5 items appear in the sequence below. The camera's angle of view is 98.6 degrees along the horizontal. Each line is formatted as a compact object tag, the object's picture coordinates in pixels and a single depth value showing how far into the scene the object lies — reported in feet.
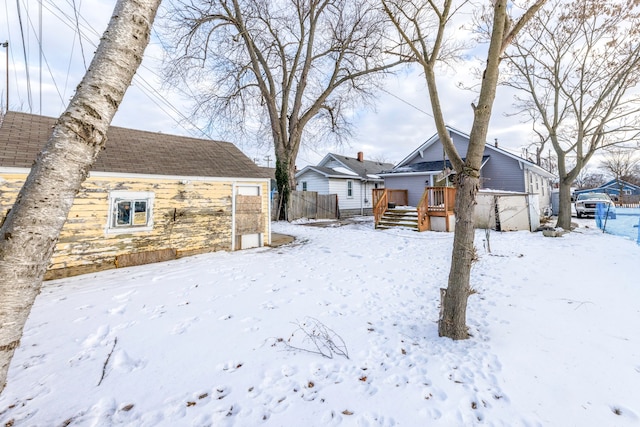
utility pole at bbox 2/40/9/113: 38.17
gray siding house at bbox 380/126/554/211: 51.49
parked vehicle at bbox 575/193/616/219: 53.42
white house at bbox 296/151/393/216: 67.00
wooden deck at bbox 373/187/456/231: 36.76
